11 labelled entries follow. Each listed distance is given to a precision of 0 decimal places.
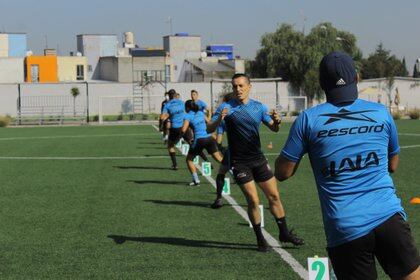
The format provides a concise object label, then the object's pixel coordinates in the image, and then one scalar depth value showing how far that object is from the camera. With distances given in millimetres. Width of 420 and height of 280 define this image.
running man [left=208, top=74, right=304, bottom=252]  8344
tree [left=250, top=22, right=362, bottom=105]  68506
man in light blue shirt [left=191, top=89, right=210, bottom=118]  14967
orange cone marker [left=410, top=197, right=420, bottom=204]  11553
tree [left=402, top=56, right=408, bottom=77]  129413
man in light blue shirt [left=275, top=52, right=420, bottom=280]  3877
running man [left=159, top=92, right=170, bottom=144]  21233
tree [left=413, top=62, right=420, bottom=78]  102244
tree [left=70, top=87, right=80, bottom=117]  59500
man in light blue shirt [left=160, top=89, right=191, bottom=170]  17797
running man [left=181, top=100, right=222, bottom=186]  13961
